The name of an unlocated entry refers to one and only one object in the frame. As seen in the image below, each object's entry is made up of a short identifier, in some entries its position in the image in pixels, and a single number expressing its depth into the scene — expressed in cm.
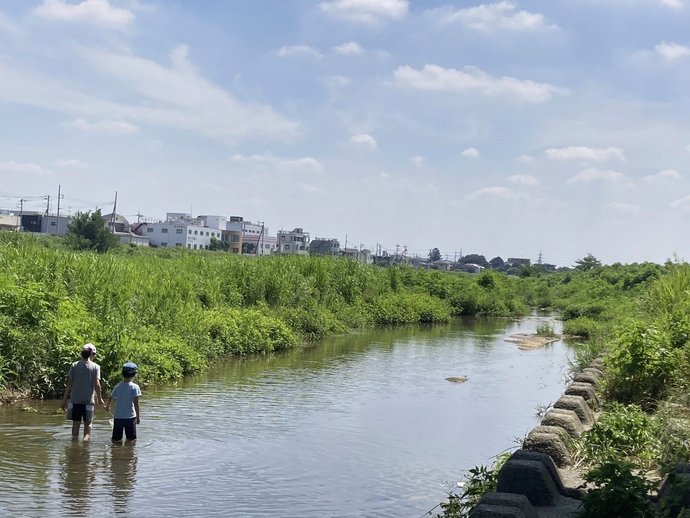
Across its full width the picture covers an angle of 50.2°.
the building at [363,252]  11435
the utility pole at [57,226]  9763
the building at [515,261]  17805
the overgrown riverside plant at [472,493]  776
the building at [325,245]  12502
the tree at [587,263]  9638
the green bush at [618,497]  552
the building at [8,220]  8712
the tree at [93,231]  6678
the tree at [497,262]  18000
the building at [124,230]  9466
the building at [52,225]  9919
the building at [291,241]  12756
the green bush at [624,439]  812
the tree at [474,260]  17700
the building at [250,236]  12212
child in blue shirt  1120
